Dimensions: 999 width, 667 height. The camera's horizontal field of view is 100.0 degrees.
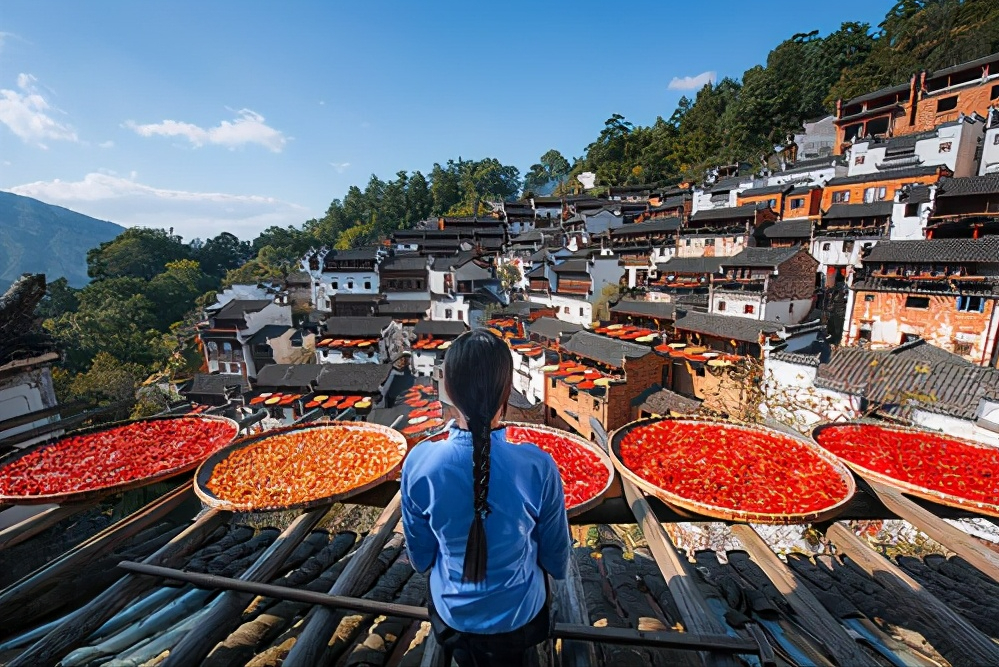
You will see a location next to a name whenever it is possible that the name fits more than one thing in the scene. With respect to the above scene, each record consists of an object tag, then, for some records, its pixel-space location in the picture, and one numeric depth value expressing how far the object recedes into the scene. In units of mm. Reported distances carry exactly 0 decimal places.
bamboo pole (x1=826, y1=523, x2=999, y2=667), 2070
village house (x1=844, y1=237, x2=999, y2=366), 17219
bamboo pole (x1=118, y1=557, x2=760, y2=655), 2018
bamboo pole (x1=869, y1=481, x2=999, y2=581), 2570
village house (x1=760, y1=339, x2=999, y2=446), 9727
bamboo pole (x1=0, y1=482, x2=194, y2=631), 2496
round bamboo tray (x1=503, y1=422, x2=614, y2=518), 3141
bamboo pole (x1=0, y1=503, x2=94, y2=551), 2994
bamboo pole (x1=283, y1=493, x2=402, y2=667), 2164
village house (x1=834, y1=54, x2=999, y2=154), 32062
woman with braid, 1743
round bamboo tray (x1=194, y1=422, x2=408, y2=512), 3273
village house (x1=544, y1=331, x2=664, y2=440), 20297
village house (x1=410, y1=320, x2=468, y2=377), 31234
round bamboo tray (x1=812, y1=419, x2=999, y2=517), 3111
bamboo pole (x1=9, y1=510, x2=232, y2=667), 2115
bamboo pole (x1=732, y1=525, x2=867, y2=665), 2221
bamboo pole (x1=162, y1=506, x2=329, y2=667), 2139
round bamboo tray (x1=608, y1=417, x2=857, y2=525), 3035
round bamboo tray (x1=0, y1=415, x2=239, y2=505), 3387
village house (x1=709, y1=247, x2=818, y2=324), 22312
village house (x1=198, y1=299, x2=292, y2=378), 35906
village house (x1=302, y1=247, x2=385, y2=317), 41625
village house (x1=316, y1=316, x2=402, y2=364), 31953
